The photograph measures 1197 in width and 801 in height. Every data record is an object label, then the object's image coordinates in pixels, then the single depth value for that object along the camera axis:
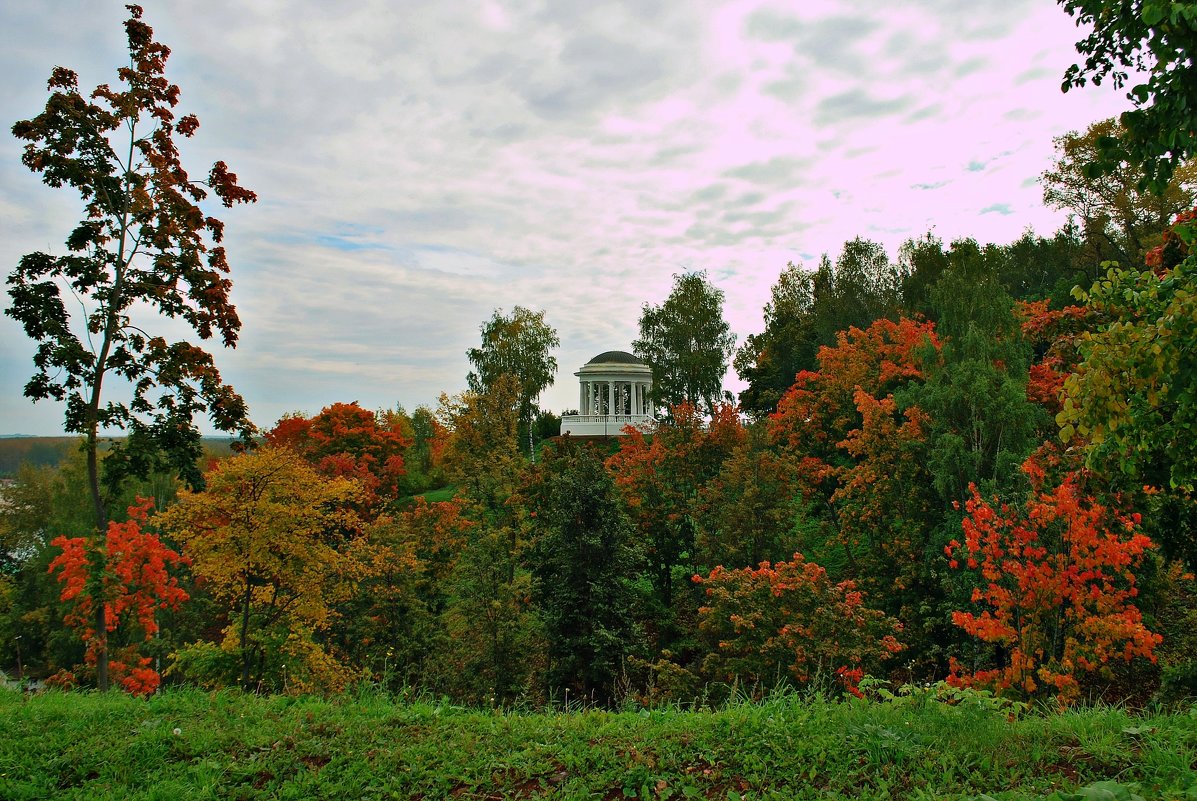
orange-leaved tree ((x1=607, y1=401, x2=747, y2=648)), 17.91
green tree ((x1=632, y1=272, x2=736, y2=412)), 33.41
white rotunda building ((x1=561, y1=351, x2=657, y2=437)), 41.66
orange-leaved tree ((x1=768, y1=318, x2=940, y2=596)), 14.73
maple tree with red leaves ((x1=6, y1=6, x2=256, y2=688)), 9.20
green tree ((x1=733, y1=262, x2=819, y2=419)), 37.41
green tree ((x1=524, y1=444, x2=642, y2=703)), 13.04
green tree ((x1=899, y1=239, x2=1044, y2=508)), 12.81
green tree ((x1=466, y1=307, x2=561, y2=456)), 38.34
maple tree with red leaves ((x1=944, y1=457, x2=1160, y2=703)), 8.92
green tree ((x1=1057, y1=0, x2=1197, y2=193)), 3.56
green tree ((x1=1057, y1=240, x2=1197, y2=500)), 3.88
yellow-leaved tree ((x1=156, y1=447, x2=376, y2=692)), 13.20
